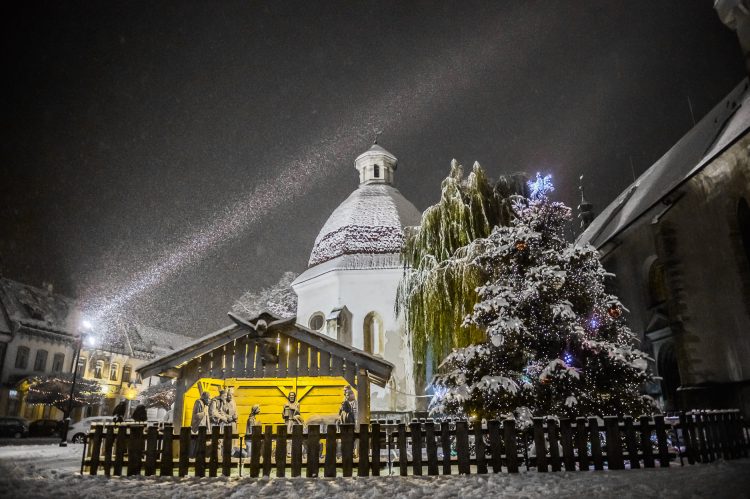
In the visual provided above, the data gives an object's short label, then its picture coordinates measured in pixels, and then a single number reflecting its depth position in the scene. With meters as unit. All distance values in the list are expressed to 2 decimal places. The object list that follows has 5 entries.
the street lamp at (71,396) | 20.44
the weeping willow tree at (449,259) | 14.88
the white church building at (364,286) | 22.97
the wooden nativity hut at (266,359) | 11.87
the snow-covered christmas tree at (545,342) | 11.04
